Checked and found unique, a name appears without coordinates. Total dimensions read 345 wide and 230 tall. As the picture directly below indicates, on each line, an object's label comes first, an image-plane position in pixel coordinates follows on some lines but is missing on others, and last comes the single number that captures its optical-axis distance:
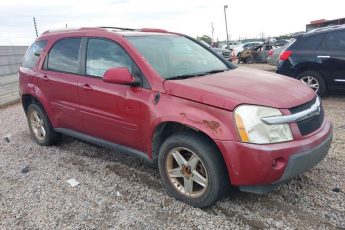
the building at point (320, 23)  19.83
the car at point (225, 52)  21.20
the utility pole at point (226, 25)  43.06
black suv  7.59
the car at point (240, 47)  26.52
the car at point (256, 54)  20.77
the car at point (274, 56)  13.67
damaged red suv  3.03
